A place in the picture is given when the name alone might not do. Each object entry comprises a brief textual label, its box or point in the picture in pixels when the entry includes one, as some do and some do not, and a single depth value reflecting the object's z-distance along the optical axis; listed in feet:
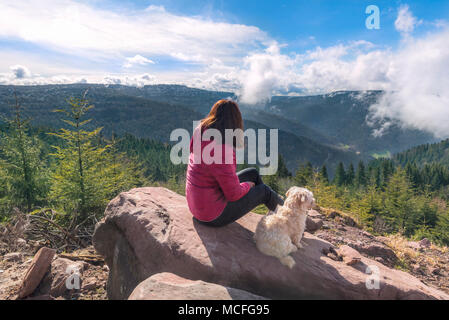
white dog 14.33
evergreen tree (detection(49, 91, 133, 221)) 25.57
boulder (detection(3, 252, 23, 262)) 17.49
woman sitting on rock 13.43
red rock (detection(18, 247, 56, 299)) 13.35
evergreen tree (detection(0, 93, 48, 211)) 35.58
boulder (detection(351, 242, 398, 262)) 22.47
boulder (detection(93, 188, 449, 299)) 13.24
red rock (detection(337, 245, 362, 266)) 15.19
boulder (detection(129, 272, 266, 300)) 10.32
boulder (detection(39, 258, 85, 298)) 13.76
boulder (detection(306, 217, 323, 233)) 25.04
